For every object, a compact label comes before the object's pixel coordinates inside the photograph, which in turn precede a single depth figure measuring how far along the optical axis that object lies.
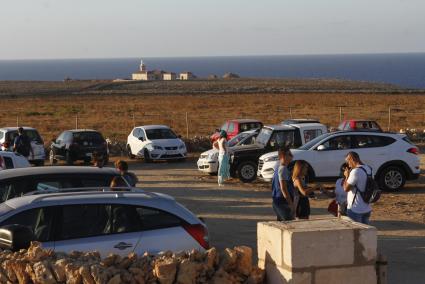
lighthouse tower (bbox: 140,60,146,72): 174.00
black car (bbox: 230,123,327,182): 22.67
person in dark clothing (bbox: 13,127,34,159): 23.64
